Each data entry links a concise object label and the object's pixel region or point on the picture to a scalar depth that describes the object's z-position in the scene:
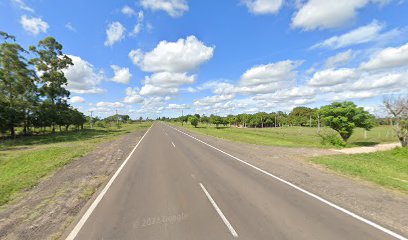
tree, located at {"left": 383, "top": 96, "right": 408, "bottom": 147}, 23.86
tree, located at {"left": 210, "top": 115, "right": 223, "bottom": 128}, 79.97
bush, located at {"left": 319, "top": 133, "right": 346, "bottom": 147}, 23.20
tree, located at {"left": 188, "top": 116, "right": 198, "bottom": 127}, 81.38
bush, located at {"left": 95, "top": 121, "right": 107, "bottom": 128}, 95.88
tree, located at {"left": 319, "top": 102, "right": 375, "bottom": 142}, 26.92
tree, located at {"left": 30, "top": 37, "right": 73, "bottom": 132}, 42.59
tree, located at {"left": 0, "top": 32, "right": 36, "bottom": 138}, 33.34
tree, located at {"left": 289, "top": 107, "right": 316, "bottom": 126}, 108.80
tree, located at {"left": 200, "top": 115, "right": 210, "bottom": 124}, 126.11
